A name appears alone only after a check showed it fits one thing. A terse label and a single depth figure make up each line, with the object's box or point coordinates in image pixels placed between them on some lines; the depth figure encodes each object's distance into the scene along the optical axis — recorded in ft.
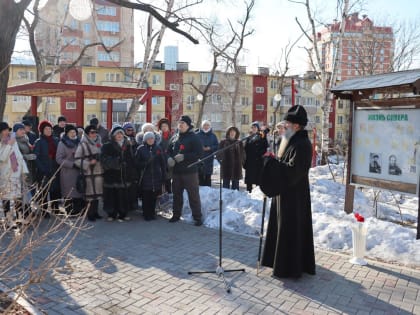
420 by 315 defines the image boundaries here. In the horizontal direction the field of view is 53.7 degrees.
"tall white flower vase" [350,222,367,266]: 17.62
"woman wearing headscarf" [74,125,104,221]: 24.84
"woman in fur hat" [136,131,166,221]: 25.25
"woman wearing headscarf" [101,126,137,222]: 24.81
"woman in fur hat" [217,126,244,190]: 33.42
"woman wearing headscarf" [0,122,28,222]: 22.27
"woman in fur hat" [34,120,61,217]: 25.09
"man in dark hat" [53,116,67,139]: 31.14
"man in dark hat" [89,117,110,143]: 33.45
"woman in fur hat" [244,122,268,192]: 31.40
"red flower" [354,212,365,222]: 17.81
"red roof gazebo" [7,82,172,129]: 35.63
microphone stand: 15.35
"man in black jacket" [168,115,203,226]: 24.19
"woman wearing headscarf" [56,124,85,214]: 25.08
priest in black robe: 15.42
